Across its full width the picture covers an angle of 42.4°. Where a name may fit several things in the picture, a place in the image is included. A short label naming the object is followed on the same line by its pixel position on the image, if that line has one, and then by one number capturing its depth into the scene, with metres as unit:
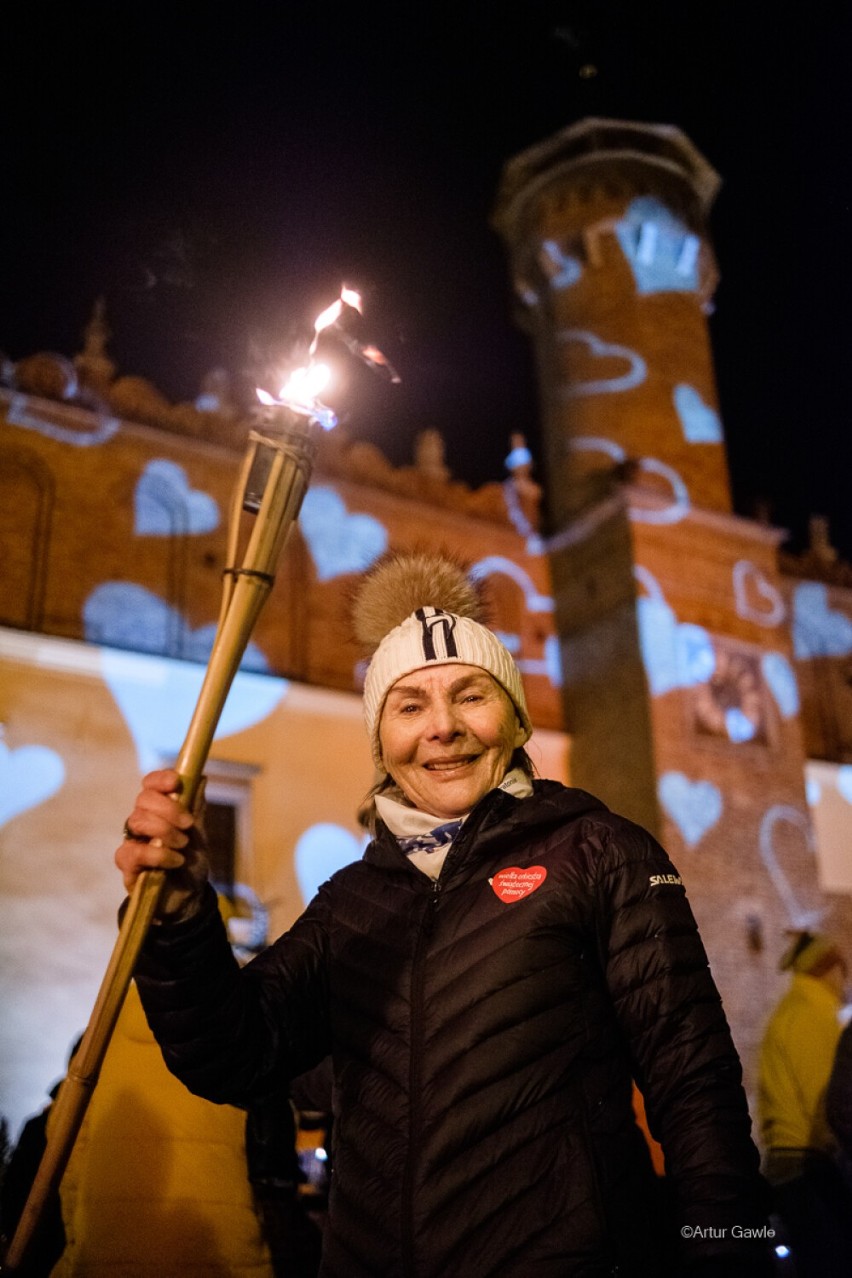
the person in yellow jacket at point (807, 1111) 3.92
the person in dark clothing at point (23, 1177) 2.83
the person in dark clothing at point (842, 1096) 3.43
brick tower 13.72
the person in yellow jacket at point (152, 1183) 2.99
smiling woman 1.72
